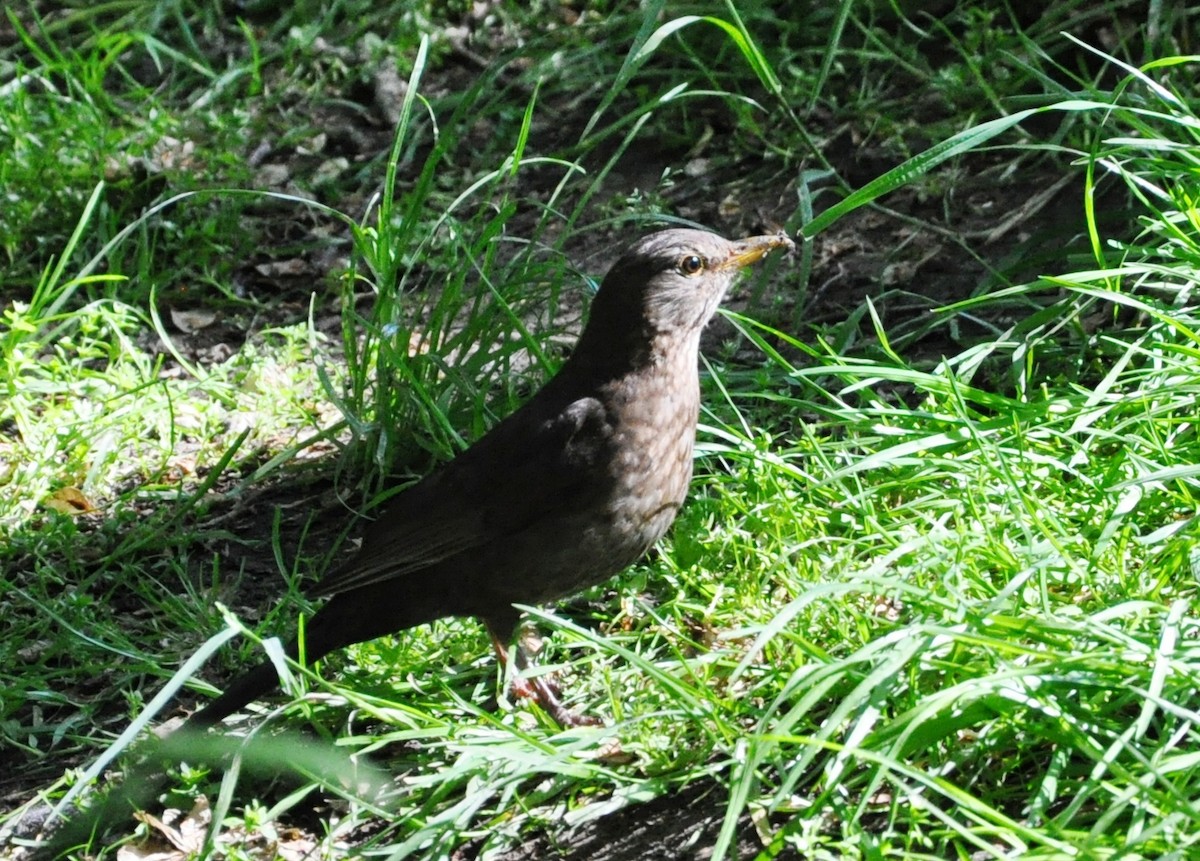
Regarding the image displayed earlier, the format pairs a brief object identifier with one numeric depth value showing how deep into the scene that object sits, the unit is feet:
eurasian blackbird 25.12
